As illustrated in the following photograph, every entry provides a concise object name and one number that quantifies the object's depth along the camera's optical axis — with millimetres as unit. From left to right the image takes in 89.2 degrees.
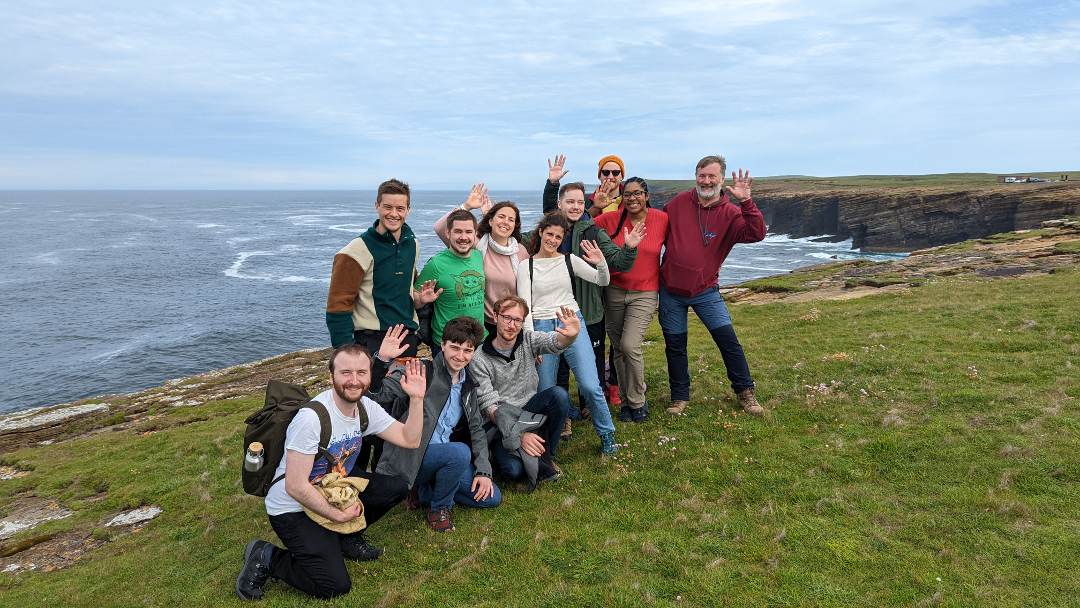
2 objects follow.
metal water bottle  6453
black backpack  6520
